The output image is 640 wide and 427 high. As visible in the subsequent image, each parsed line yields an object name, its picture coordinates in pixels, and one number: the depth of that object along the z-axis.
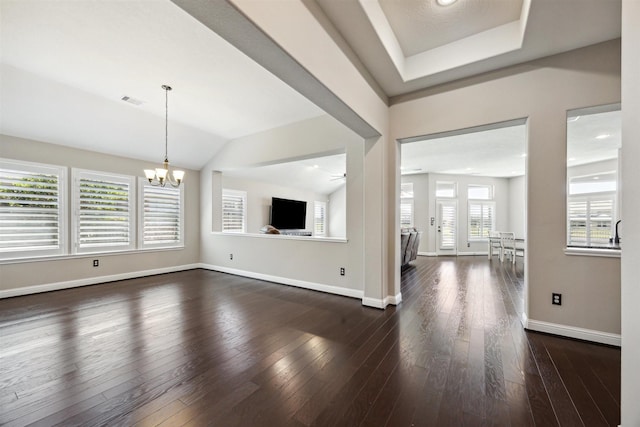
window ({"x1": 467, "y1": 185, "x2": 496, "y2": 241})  8.86
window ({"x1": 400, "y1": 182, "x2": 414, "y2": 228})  9.00
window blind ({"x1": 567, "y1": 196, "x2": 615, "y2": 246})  6.50
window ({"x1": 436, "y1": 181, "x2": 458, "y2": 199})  8.77
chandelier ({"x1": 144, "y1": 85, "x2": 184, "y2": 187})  3.56
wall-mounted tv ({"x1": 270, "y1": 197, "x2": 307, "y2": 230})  7.94
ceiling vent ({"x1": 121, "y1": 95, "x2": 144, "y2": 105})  3.69
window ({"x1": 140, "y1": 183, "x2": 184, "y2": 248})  5.24
